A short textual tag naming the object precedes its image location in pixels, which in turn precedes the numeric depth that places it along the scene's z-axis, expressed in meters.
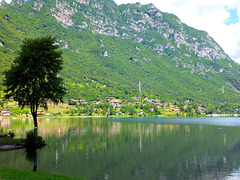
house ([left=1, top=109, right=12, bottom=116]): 140.75
